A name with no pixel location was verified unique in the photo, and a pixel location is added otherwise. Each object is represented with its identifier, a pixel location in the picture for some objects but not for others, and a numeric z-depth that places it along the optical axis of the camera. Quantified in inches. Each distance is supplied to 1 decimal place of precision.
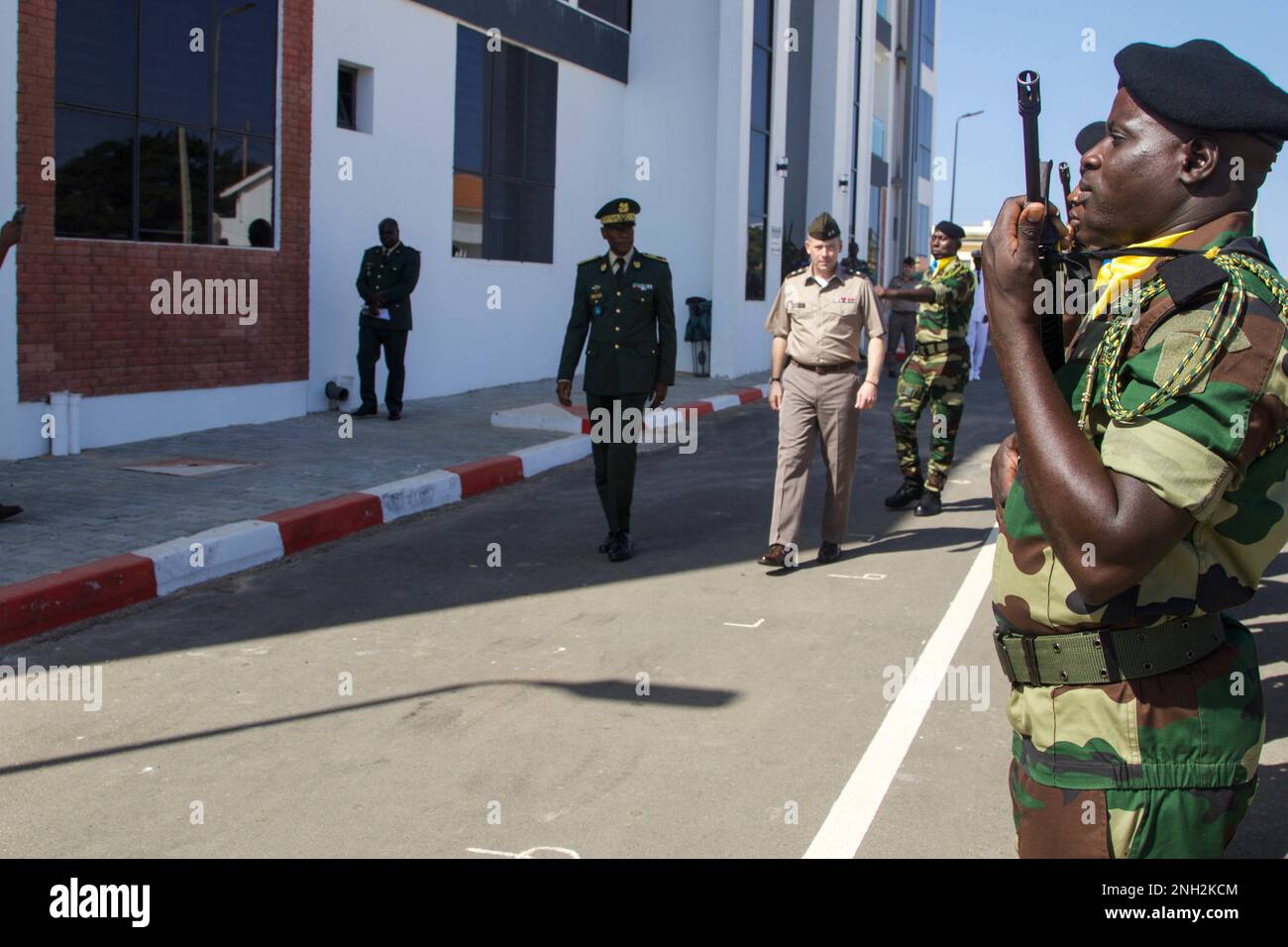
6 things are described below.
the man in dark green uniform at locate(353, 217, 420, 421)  518.6
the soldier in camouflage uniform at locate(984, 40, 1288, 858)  69.3
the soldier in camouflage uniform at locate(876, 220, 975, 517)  370.6
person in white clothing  878.4
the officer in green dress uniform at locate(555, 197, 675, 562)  317.1
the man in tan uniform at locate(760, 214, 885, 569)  308.7
